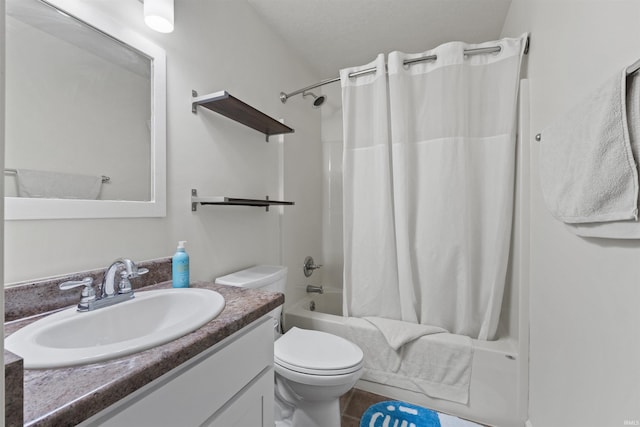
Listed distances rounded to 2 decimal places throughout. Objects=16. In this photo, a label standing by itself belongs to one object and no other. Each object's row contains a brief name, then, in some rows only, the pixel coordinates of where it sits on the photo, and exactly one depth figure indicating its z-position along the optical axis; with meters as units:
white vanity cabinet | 0.51
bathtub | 1.37
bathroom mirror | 0.74
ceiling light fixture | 0.99
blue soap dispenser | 1.02
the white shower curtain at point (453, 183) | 1.51
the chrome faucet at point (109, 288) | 0.77
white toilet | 1.16
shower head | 2.11
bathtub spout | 2.24
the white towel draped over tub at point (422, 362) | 1.46
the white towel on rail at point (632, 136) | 0.60
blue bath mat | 1.41
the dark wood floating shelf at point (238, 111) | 1.21
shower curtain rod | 1.52
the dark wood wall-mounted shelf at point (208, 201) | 1.20
